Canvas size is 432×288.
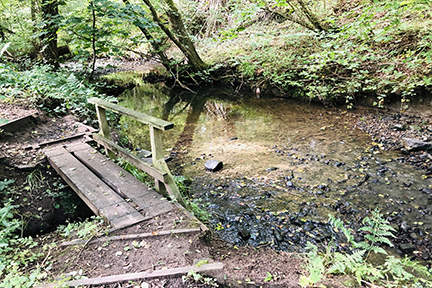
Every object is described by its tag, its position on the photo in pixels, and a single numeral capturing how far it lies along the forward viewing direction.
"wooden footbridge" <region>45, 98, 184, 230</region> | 3.53
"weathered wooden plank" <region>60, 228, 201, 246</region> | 3.04
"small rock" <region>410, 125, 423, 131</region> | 6.56
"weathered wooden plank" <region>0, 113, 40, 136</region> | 5.55
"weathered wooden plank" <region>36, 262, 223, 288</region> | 2.46
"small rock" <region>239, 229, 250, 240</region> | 4.02
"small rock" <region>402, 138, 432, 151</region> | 5.84
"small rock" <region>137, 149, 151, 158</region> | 6.47
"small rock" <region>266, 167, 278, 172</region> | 5.89
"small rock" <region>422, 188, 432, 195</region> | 4.63
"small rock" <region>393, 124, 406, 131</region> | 6.76
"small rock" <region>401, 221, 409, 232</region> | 3.92
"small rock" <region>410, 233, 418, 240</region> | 3.75
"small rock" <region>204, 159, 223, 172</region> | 6.13
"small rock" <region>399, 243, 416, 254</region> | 3.55
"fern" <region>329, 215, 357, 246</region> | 2.96
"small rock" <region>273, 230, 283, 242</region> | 3.92
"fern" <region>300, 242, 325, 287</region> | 2.46
